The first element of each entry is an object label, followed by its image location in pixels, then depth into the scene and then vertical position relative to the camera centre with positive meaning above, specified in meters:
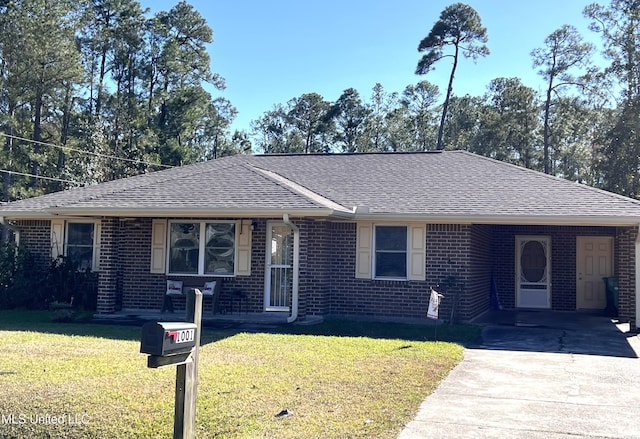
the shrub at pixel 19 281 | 15.19 -0.81
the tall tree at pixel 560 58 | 37.16 +12.73
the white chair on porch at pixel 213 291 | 13.46 -0.85
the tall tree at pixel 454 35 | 37.12 +13.88
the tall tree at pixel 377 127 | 48.88 +10.62
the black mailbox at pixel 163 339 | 4.05 -0.59
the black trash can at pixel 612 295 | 15.38 -0.81
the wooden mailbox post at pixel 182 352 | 4.07 -0.69
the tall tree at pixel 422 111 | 49.16 +12.31
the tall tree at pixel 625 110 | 30.08 +7.64
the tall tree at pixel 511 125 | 40.31 +9.13
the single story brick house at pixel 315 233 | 12.81 +0.52
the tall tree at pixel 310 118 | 49.91 +11.60
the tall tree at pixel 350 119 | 48.41 +11.11
